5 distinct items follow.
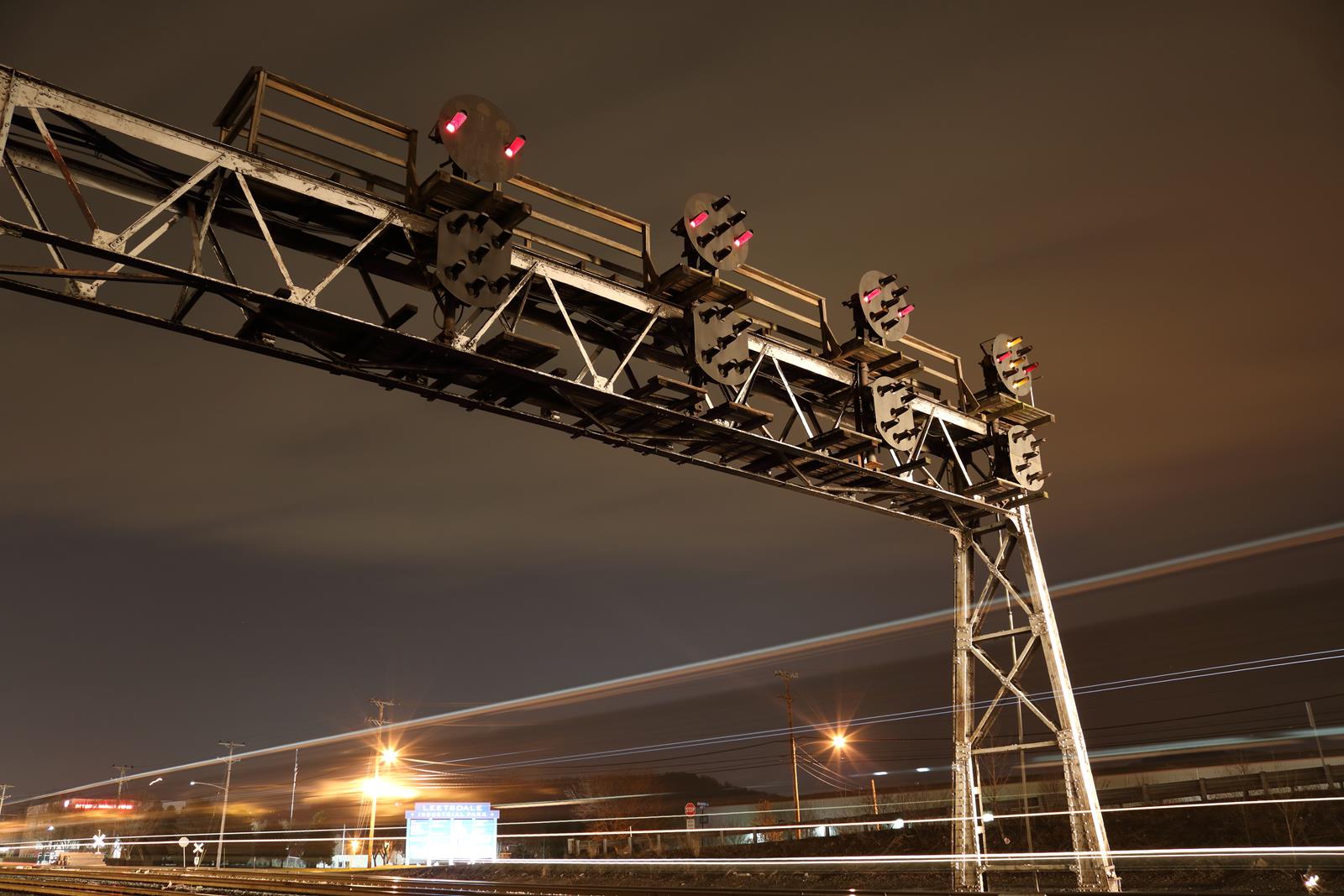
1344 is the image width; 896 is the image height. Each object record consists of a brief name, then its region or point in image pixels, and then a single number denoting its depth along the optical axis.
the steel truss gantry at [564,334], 9.10
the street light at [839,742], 63.81
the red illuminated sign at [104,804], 130.75
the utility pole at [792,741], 48.91
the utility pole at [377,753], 49.56
